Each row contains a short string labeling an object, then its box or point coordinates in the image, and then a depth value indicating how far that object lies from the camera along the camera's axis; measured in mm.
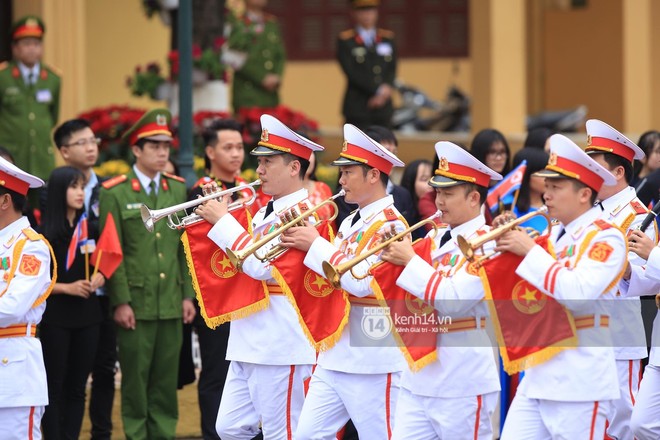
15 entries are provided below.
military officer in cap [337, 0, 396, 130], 30844
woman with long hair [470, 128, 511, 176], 21203
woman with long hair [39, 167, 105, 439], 19000
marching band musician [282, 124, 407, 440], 15687
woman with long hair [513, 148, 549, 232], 20094
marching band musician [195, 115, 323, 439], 16625
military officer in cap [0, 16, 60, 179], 25609
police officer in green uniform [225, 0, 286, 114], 29422
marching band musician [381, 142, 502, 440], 14469
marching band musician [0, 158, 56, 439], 15766
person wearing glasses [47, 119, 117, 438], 19953
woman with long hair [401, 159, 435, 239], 21531
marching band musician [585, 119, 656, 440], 16500
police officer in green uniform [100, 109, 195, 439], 19562
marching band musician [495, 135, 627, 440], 13570
